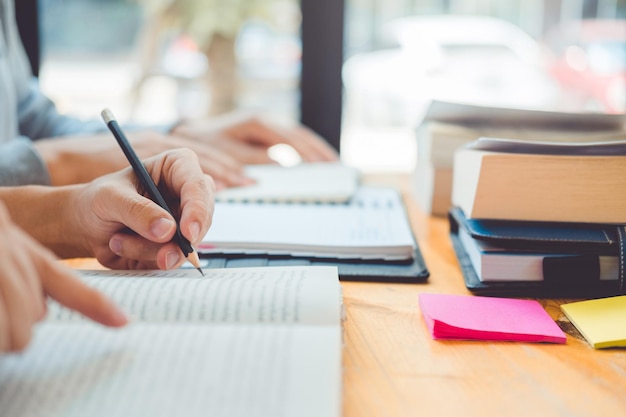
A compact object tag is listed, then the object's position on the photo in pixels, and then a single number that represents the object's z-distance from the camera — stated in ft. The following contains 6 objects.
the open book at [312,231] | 2.37
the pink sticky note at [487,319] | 1.81
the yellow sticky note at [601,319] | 1.78
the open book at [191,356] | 1.24
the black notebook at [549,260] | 2.07
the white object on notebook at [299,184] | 3.12
